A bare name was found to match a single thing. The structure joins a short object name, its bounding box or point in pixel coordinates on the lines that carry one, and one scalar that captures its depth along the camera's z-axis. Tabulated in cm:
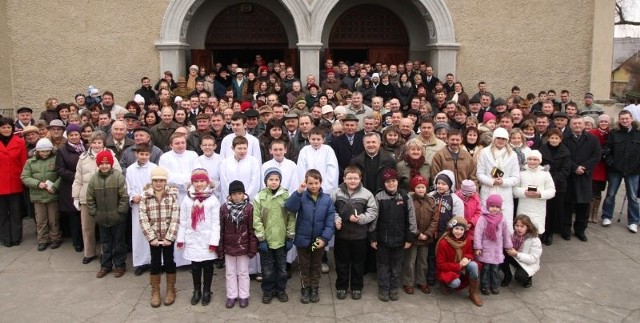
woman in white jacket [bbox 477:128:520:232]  599
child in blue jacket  514
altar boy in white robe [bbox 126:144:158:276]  586
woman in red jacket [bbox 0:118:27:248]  683
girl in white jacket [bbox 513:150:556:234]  620
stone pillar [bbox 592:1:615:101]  1128
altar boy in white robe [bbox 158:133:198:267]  595
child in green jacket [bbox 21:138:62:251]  668
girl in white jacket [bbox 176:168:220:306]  505
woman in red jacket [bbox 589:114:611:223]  763
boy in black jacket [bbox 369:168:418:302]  522
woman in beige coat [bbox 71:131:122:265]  620
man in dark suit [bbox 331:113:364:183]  657
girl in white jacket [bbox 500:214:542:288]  554
